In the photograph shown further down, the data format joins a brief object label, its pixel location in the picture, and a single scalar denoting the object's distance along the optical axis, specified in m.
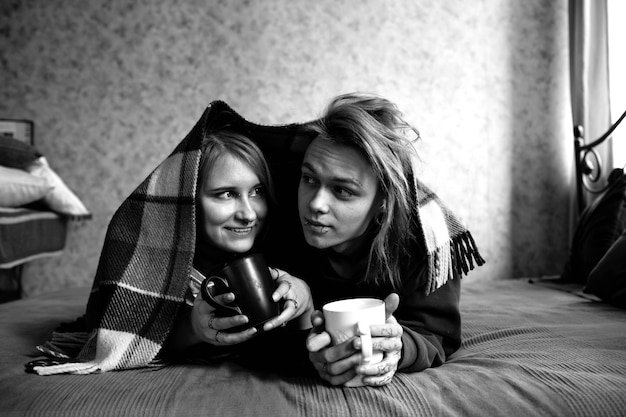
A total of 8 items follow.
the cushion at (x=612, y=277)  1.41
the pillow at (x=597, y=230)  1.71
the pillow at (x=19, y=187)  1.99
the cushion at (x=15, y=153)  2.10
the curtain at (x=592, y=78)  2.30
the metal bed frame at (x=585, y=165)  2.23
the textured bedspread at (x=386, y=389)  0.79
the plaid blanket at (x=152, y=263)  1.00
